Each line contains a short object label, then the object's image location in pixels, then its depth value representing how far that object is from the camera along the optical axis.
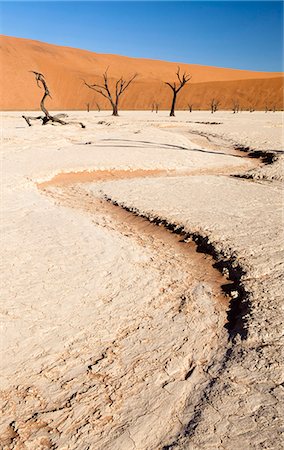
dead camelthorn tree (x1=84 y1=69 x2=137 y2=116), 33.74
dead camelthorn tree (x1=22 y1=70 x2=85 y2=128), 20.02
